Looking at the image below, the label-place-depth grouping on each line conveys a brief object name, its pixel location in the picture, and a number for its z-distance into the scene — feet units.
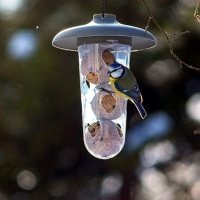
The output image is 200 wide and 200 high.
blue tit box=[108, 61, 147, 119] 15.35
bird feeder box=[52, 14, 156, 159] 16.08
